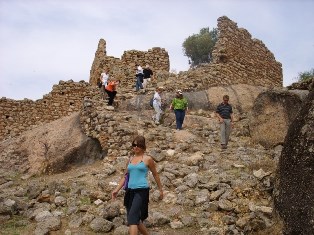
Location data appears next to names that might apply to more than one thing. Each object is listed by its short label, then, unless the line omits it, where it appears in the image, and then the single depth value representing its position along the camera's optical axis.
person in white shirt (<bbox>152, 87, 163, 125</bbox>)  11.77
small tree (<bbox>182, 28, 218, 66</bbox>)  37.20
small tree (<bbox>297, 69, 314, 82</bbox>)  25.87
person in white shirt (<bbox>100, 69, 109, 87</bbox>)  14.28
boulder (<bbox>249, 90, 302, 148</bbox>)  10.03
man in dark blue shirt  9.76
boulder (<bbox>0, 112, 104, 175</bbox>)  10.70
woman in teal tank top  5.19
